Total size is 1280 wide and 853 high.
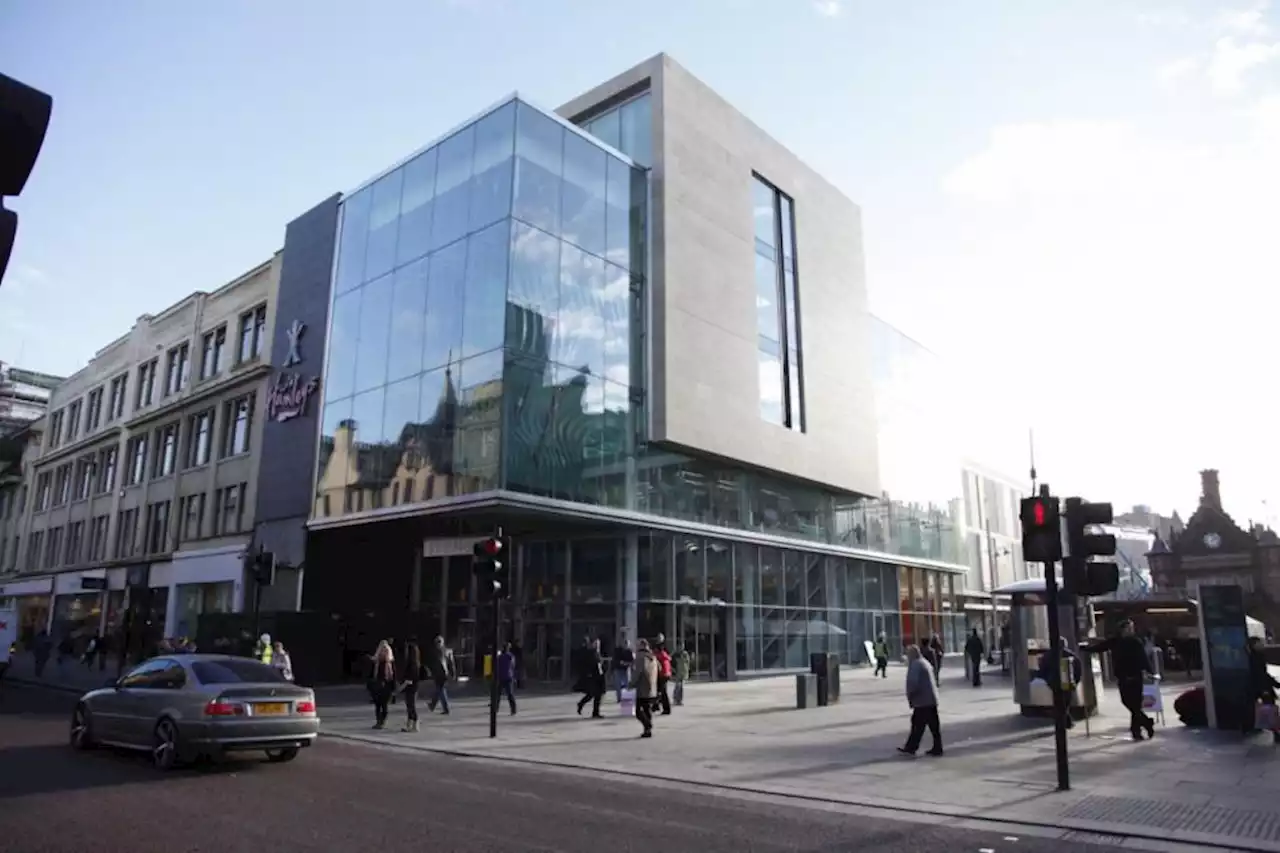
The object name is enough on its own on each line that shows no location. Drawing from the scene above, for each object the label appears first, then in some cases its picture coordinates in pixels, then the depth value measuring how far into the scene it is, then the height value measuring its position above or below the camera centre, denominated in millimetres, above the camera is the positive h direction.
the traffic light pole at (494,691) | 16141 -1287
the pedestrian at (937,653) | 28688 -986
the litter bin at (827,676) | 22250 -1359
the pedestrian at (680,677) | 22859 -1448
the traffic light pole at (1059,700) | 10266 -904
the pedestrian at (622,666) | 22031 -1107
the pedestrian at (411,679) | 16930 -1148
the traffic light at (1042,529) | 10852 +1158
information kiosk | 17688 -629
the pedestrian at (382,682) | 17453 -1221
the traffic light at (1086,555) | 10820 +851
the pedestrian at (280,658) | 21177 -958
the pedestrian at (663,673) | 18984 -1144
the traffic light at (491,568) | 16703 +987
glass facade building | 26938 +7120
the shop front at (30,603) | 50438 +920
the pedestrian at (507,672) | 19969 -1165
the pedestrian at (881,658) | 34094 -1364
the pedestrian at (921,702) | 13062 -1171
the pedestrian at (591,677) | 19859 -1264
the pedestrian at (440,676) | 20031 -1254
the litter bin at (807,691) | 21547 -1669
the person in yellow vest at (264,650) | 22234 -762
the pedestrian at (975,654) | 28375 -1000
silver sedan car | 11195 -1209
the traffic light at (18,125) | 2383 +1322
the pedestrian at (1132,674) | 14602 -826
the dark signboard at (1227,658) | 15523 -603
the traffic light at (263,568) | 22250 +1296
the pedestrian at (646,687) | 16062 -1195
